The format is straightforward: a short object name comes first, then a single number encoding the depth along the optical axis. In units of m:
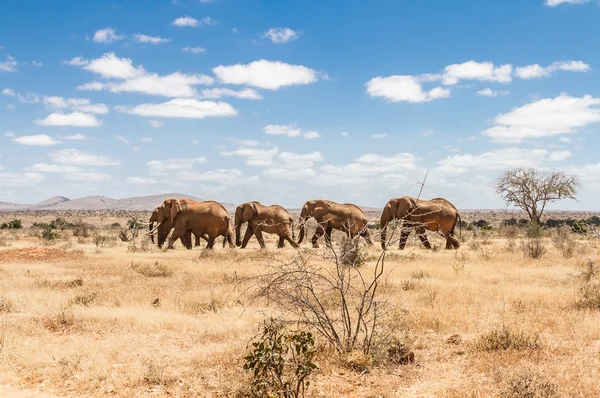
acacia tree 45.47
